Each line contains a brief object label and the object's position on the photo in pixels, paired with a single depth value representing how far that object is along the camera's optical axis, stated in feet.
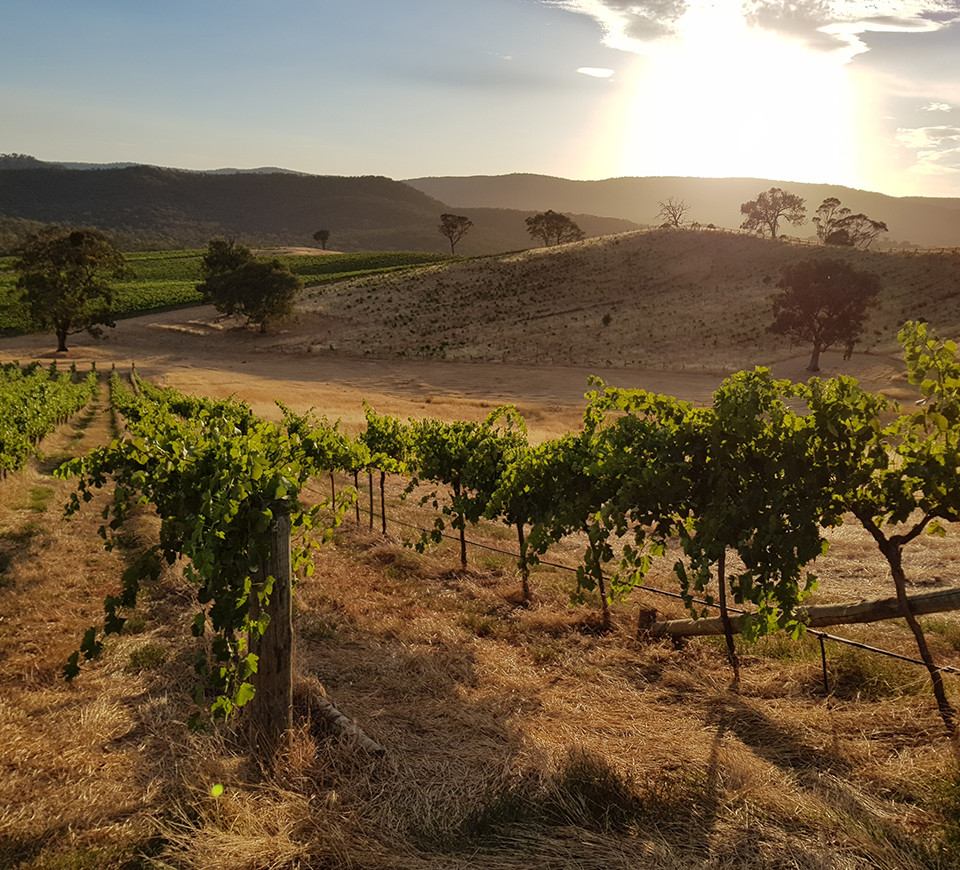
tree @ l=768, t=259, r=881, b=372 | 171.73
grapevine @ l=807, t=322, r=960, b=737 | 20.66
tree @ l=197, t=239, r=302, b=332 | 218.59
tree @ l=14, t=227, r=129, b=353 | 174.40
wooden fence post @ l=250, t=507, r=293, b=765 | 19.44
